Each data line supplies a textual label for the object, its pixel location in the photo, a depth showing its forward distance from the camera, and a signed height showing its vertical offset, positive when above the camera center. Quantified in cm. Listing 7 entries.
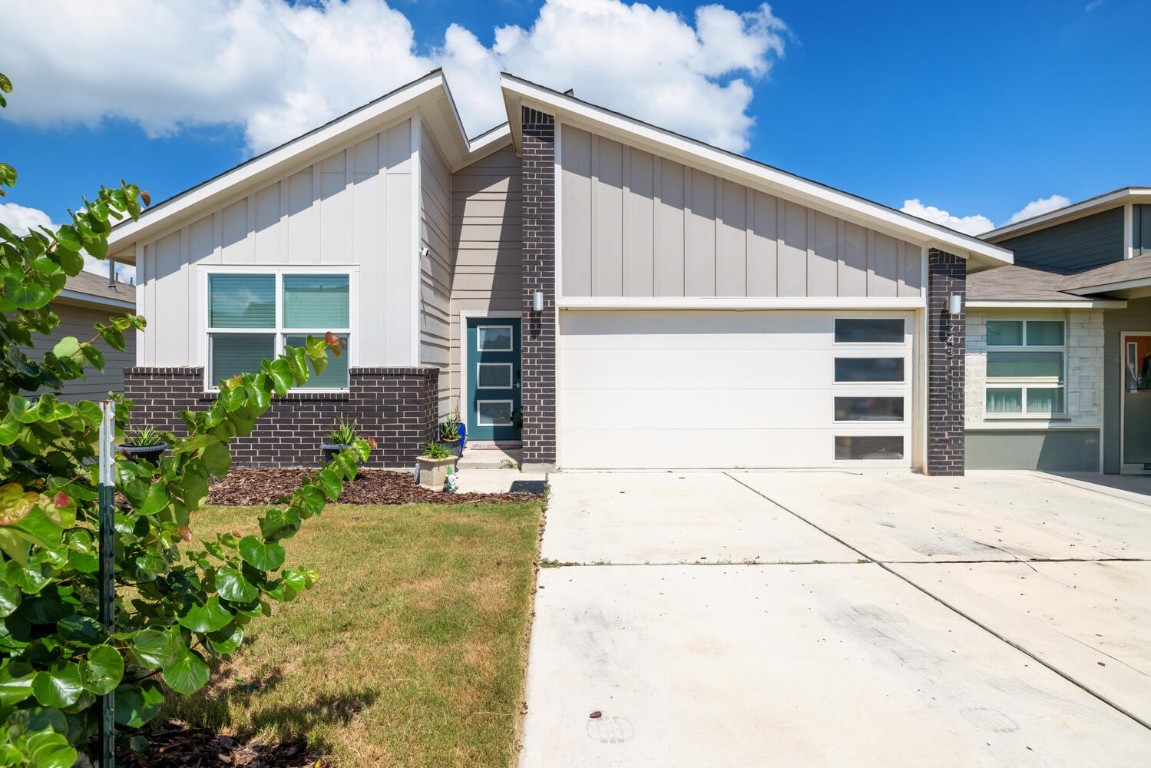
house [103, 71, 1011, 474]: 814 +120
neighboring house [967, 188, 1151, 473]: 927 +2
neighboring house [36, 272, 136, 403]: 1116 +130
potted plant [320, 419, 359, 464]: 753 -66
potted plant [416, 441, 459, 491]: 739 -102
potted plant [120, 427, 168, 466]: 684 -74
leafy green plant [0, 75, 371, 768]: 127 -38
